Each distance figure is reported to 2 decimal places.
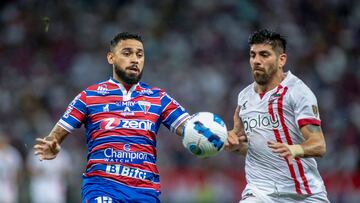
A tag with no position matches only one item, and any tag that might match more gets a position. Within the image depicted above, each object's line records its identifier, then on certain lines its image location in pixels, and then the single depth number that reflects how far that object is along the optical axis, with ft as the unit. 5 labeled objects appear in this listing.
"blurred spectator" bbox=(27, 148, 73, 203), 108.06
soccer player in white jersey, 58.75
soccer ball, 57.16
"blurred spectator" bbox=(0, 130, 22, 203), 105.09
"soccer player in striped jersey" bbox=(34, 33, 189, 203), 57.98
